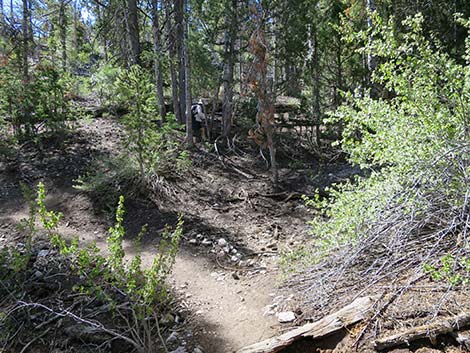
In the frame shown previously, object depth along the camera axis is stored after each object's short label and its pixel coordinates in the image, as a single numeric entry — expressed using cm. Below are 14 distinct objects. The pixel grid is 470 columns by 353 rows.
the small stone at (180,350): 281
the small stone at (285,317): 277
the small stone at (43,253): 410
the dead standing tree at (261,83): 606
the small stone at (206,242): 478
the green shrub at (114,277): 241
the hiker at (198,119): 919
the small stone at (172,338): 299
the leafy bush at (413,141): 254
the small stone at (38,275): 373
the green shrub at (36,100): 659
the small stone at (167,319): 323
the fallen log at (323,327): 231
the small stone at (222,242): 477
